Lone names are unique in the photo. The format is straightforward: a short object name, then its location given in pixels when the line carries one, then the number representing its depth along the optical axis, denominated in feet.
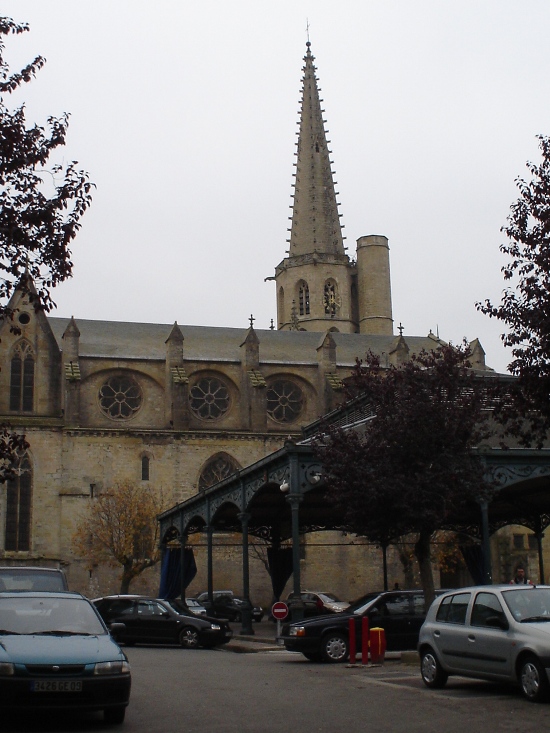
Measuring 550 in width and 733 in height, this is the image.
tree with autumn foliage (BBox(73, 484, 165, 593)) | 146.61
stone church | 155.74
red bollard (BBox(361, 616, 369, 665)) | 55.26
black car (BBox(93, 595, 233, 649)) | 75.46
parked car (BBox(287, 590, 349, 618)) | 109.73
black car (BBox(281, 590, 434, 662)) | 58.50
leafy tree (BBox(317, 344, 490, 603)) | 61.21
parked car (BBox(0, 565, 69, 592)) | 57.93
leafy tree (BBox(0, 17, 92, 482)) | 38.17
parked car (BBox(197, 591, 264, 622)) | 128.88
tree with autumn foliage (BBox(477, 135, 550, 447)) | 44.39
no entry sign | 70.23
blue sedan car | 32.07
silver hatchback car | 37.01
